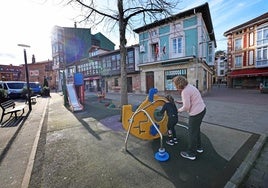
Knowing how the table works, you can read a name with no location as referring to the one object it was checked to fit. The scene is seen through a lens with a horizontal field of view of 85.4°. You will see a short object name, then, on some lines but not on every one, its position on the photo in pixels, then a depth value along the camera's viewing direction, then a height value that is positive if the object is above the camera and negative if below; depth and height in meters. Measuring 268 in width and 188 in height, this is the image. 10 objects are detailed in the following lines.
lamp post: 8.93 +1.86
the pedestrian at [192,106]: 3.08 -0.48
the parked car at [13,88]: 17.89 -0.08
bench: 7.32 -0.95
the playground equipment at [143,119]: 4.03 -0.96
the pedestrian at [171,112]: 3.87 -0.74
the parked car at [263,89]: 16.84 -0.79
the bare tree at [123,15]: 6.14 +3.09
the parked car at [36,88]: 22.54 -0.16
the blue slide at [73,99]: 9.35 -0.92
